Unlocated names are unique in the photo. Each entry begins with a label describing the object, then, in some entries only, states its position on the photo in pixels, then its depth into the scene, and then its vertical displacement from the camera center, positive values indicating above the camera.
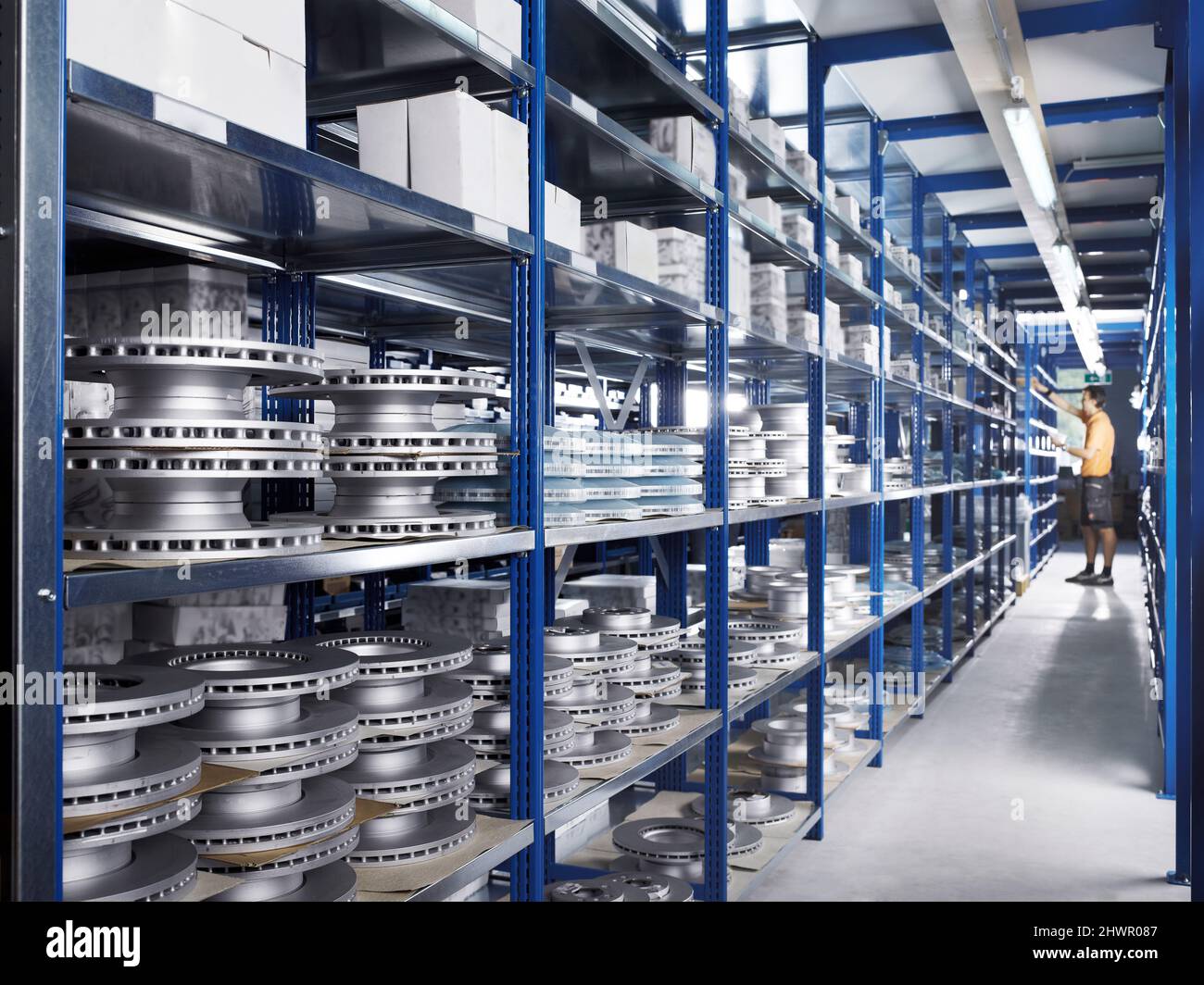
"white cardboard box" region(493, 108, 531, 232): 2.28 +0.69
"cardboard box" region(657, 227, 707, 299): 3.45 +0.75
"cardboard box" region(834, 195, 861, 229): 5.46 +1.44
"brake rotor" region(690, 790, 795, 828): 4.55 -1.34
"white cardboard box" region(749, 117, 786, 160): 4.25 +1.42
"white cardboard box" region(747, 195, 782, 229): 4.36 +1.15
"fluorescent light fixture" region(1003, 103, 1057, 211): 5.04 +1.74
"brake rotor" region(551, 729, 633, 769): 3.00 -0.72
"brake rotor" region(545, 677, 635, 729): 3.14 -0.61
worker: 13.16 +0.27
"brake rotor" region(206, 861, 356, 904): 1.99 -0.74
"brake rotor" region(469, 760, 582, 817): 2.63 -0.73
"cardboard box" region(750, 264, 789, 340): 4.50 +0.82
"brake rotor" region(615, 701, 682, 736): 3.37 -0.72
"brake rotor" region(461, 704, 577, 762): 2.73 -0.61
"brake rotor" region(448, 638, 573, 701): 2.80 -0.47
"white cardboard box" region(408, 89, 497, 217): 2.16 +0.69
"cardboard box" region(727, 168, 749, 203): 4.15 +1.19
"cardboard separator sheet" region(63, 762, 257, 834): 1.57 -0.47
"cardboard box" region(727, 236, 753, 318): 3.94 +0.79
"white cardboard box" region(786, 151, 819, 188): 4.72 +1.43
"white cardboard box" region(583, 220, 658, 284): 3.14 +0.72
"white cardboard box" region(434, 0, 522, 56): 2.17 +0.98
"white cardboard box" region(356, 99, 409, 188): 2.21 +0.73
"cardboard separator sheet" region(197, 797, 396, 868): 1.92 -0.64
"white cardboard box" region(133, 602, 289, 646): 3.26 -0.38
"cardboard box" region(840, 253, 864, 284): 5.55 +1.16
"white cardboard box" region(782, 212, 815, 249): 4.69 +1.15
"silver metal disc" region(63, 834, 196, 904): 1.66 -0.60
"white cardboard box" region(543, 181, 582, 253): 2.69 +0.70
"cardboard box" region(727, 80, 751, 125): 4.05 +1.48
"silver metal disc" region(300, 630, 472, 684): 2.29 -0.35
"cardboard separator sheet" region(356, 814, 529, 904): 2.09 -0.75
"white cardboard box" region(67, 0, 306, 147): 1.45 +0.63
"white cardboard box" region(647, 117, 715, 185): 3.50 +1.14
